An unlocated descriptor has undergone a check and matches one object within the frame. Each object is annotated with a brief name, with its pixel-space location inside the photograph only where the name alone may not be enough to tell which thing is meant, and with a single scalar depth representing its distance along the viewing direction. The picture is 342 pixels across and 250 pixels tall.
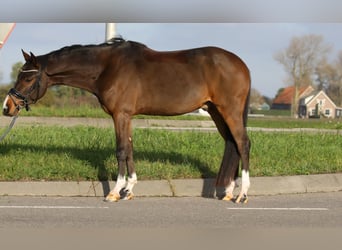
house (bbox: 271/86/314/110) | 151.26
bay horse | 12.38
